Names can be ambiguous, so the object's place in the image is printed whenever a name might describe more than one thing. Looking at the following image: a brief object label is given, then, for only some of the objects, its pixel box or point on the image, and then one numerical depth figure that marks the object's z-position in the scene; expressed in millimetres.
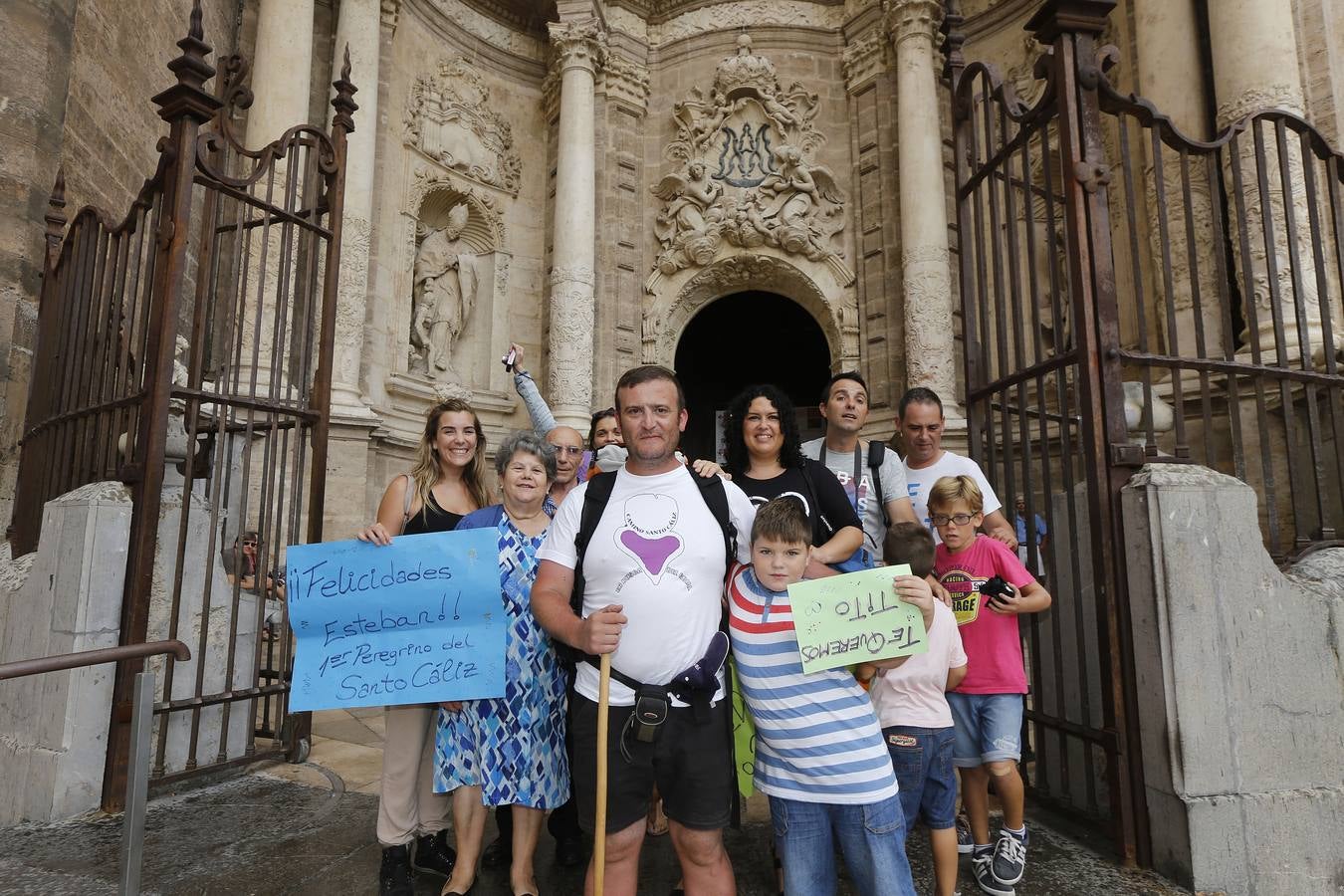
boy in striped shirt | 2041
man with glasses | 3570
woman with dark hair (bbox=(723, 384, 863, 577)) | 2605
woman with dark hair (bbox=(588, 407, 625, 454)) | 3936
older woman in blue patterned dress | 2531
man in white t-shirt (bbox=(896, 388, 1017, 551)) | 3213
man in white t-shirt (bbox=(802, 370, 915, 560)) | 3119
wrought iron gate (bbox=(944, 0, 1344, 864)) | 2857
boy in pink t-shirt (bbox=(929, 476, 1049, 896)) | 2670
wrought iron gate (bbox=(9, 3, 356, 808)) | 3510
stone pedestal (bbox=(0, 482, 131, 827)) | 3221
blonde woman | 2621
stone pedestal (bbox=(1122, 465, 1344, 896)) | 2574
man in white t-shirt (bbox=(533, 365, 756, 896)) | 2066
